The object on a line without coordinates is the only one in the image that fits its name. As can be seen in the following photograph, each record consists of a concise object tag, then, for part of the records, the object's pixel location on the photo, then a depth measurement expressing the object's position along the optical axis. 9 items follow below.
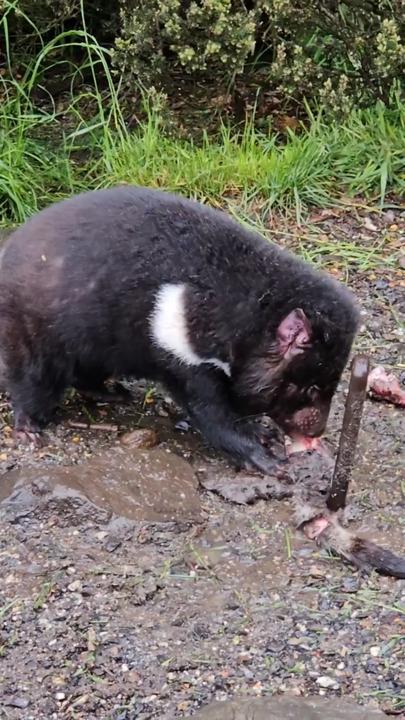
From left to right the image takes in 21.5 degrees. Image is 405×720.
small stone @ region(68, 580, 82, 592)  3.23
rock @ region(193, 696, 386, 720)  2.65
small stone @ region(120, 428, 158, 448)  3.95
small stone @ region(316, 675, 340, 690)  2.84
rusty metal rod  3.10
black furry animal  3.66
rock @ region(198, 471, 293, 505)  3.74
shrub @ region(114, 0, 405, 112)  5.45
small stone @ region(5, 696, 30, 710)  2.79
